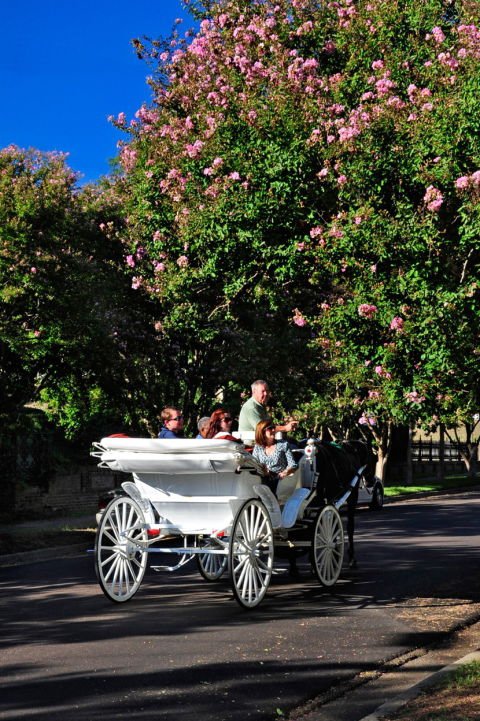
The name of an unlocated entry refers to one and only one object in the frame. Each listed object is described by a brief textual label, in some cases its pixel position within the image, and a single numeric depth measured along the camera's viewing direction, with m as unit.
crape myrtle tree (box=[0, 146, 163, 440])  19.88
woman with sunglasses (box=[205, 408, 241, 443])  12.07
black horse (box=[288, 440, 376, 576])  12.14
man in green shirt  11.74
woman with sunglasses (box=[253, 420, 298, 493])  11.27
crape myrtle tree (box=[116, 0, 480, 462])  12.63
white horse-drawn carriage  10.14
